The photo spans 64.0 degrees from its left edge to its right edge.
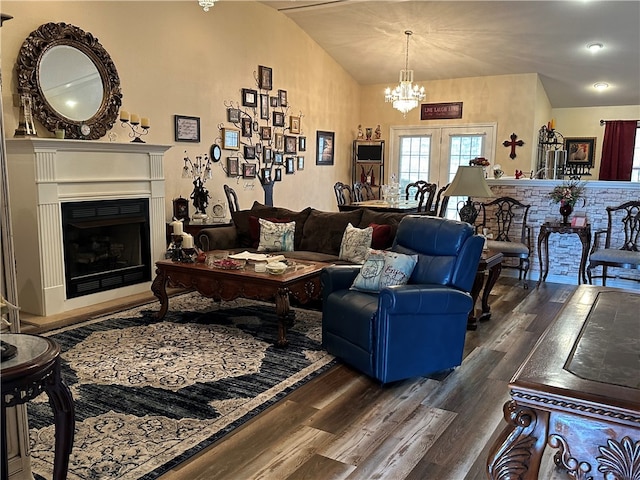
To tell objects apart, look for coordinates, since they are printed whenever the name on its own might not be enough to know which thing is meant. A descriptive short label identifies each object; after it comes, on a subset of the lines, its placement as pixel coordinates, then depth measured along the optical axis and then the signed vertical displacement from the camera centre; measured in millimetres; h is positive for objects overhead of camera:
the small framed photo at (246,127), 7402 +671
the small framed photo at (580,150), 10359 +541
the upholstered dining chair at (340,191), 7938 -277
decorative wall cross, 8672 +538
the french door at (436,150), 9086 +455
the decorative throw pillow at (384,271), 3516 -663
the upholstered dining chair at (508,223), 6500 -614
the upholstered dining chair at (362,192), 8547 -320
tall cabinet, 9941 +221
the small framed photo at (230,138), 7105 +479
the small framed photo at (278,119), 7980 +846
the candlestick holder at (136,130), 5652 +481
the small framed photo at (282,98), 8031 +1188
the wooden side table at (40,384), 1483 -635
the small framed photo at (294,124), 8320 +801
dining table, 6988 -449
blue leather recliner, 3139 -863
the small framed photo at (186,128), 6383 +555
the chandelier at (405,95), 7719 +1209
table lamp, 4633 -78
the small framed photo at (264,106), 7705 +1004
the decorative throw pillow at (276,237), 5340 -659
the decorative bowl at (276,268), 3891 -717
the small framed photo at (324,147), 9086 +480
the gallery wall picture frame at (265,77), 7594 +1424
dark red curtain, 9812 +555
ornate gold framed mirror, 4719 +885
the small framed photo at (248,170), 7480 +45
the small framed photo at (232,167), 7223 +84
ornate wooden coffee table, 3801 -861
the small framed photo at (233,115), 7152 +811
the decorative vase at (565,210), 6052 -395
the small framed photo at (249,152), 7500 +307
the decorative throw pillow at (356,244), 4789 -656
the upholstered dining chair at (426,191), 7500 -277
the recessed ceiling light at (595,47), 7163 +1820
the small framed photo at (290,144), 8242 +479
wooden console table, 1262 -591
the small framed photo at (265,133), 7750 +608
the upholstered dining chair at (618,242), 5371 -749
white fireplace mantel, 4586 -226
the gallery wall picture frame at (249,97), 7371 +1095
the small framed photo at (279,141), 8055 +504
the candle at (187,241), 4469 -600
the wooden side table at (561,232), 5902 -731
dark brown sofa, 5004 -600
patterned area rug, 2447 -1303
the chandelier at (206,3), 4307 +1430
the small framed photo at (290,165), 8328 +130
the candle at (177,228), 4623 -501
